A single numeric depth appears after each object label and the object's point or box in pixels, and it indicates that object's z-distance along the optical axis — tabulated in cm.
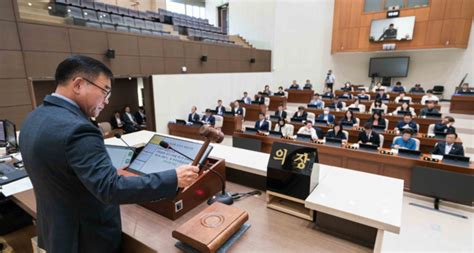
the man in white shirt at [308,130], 613
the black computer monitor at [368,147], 475
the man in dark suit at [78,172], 84
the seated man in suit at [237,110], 845
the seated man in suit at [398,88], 1006
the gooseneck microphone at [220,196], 145
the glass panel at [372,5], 1096
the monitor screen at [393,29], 1040
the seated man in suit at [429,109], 721
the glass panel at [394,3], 1055
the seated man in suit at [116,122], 823
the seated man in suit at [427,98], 837
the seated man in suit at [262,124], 700
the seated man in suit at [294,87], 1145
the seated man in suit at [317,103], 858
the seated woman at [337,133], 588
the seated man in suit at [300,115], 719
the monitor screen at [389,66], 1109
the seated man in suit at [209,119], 774
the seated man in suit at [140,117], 896
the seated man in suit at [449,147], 469
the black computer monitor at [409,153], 434
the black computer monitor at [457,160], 400
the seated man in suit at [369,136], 555
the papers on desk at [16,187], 171
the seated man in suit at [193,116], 820
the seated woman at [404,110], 720
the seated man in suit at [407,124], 618
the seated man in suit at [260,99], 926
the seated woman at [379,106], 817
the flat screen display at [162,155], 149
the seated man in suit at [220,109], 858
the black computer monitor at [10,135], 279
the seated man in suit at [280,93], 1054
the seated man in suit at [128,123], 810
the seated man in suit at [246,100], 978
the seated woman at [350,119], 668
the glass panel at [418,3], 1019
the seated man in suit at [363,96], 938
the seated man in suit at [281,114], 793
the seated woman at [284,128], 651
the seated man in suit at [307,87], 1110
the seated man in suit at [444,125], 578
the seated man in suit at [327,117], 759
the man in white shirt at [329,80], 1188
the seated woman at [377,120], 654
